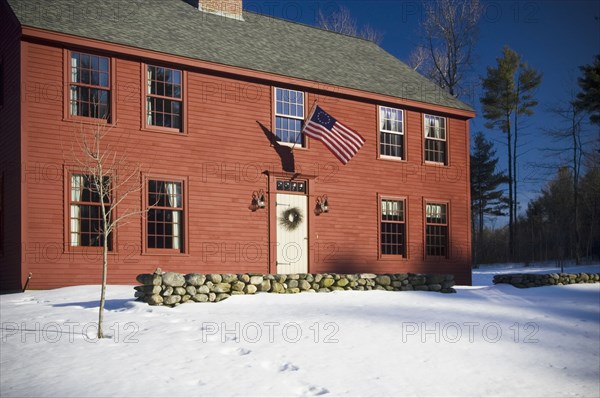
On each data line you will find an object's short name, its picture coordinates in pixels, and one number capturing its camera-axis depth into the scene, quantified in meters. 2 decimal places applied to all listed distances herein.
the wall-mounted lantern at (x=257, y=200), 16.32
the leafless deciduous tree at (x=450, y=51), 33.34
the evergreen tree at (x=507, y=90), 40.19
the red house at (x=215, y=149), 13.70
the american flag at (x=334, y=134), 16.30
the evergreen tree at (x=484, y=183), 46.25
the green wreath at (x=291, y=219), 16.89
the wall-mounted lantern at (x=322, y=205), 17.42
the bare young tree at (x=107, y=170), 13.90
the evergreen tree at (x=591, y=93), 34.25
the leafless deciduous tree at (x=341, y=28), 37.09
